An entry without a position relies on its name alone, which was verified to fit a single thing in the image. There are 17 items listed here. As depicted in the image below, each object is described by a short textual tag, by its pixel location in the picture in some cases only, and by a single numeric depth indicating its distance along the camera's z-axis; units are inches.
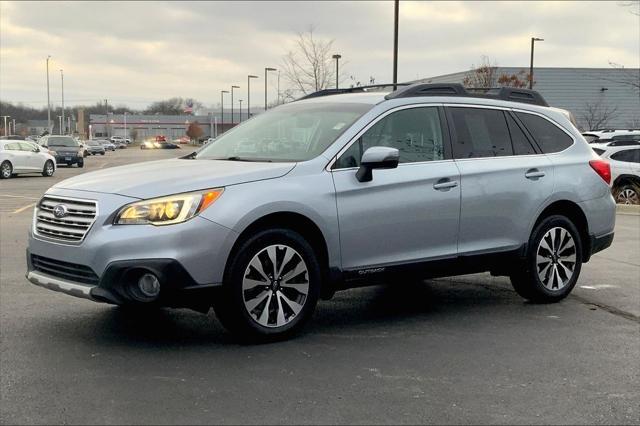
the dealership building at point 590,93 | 2016.5
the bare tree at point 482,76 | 1692.1
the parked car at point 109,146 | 3269.7
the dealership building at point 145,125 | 5664.4
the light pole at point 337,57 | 1410.1
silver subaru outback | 179.8
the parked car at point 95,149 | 2615.7
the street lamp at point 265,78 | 2070.6
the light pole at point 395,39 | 930.7
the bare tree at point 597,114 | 1963.6
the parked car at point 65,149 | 1413.6
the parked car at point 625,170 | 653.3
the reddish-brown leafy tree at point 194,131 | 4854.8
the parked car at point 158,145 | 3686.0
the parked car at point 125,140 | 4542.3
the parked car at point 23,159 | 1021.2
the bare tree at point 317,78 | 1395.2
